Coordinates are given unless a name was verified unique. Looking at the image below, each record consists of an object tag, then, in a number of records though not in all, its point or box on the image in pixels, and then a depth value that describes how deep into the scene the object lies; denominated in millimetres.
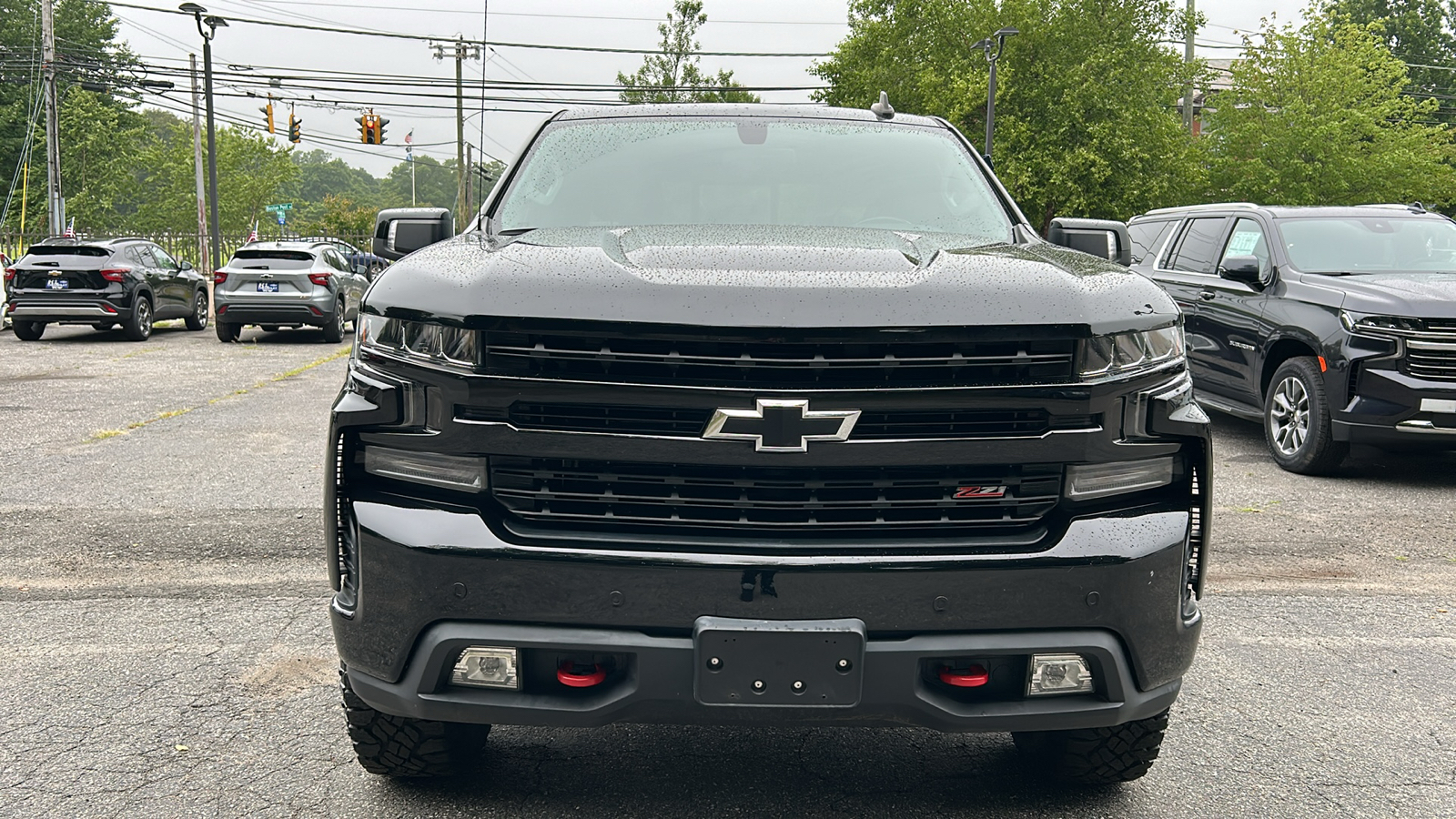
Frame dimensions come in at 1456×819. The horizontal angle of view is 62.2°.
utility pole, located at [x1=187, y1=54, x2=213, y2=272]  41938
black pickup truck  2387
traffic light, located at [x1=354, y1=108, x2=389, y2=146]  40562
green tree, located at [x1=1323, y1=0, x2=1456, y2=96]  66438
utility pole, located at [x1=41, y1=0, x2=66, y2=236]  30766
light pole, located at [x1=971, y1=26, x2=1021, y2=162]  28862
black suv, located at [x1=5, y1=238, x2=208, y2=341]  18141
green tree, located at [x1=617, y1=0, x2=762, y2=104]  58906
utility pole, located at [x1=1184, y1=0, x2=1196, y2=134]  41469
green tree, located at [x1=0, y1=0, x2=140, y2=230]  54688
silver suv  18312
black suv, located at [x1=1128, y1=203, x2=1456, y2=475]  7340
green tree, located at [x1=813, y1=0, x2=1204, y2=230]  39625
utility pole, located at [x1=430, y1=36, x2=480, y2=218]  44953
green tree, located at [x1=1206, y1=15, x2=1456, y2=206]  28672
